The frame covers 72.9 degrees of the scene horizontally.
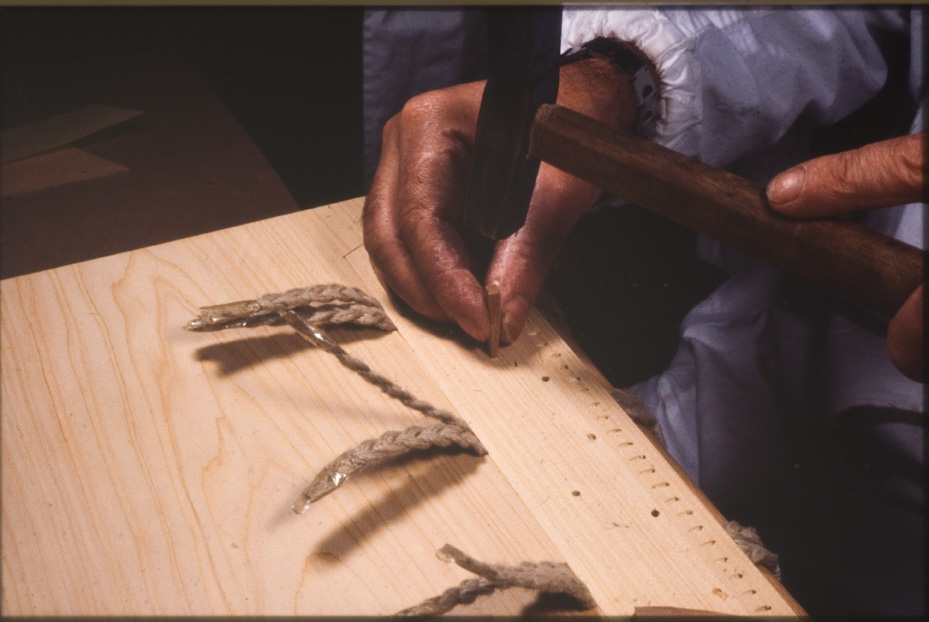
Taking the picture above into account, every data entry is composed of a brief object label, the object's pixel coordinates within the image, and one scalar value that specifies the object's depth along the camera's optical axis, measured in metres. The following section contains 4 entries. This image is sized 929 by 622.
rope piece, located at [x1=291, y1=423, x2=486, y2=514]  0.49
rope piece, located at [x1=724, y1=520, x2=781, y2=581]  0.53
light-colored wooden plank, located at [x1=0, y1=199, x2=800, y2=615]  0.47
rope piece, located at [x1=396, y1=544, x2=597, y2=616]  0.44
